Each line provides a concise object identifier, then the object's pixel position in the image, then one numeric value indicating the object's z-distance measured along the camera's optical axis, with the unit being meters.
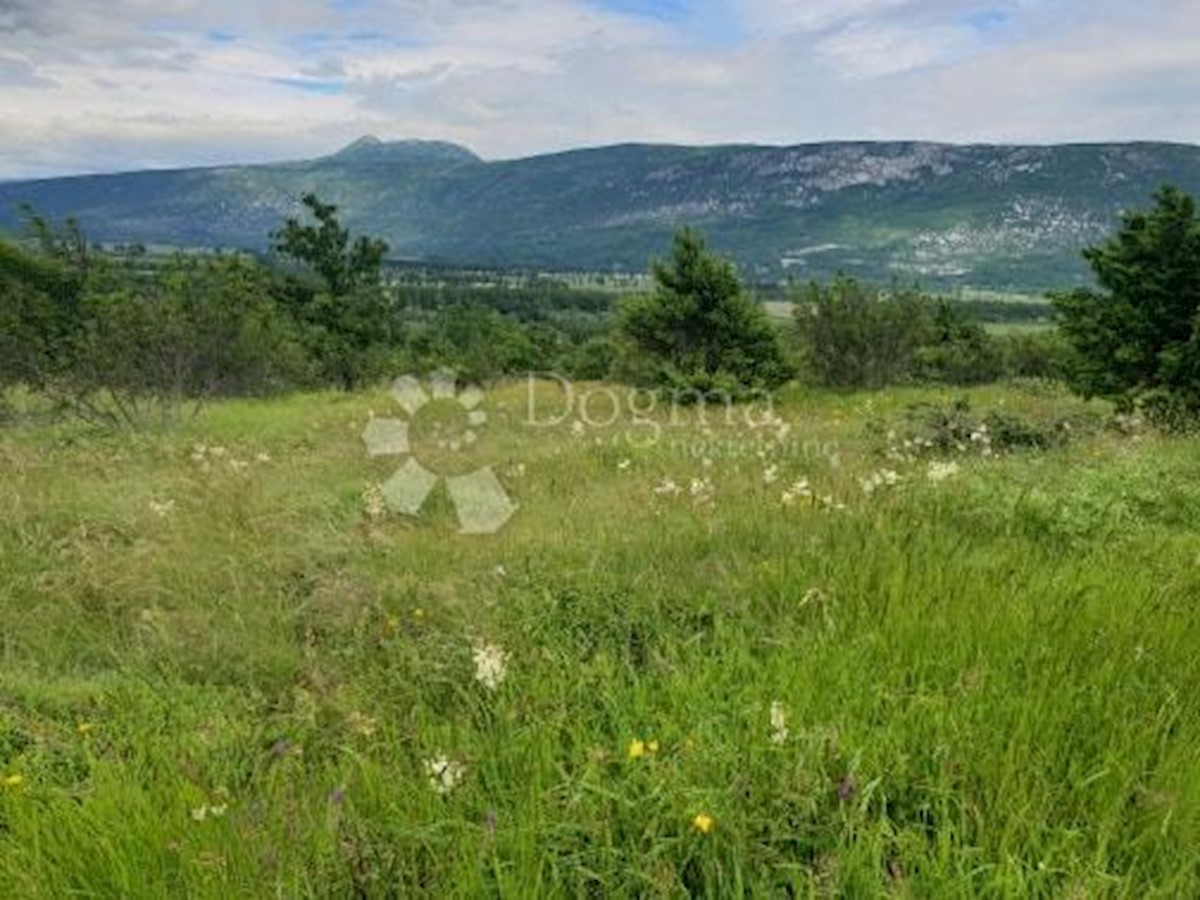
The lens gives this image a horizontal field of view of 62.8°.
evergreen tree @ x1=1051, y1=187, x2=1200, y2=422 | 19.09
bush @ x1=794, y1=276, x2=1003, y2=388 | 45.56
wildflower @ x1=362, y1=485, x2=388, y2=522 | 7.64
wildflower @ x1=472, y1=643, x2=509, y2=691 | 3.61
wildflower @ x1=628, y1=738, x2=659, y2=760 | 2.75
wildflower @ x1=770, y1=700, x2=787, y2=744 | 2.80
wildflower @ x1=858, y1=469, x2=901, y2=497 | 6.18
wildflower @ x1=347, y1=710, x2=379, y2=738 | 3.44
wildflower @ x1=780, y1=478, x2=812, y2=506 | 6.21
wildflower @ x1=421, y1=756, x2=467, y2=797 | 2.82
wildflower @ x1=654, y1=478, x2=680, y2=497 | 7.03
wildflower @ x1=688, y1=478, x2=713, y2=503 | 6.77
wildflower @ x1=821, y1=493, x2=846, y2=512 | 6.00
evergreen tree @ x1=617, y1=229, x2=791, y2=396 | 32.12
